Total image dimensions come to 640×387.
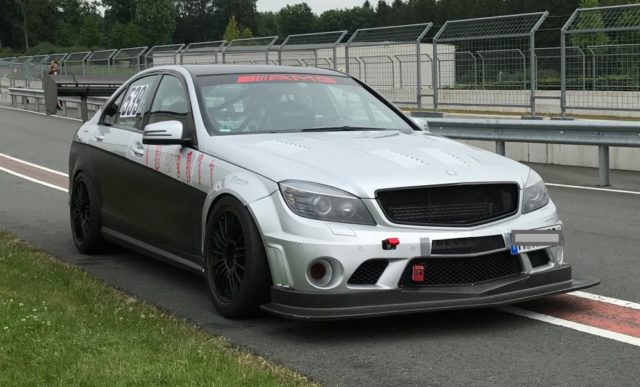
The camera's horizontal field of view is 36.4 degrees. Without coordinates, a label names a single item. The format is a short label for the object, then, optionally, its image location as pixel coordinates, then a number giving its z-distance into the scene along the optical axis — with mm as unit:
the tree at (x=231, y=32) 99938
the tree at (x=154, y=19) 132500
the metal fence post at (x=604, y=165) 12133
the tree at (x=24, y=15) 127375
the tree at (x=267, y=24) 180875
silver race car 5035
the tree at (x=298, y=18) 171750
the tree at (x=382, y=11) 148625
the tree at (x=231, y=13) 167125
